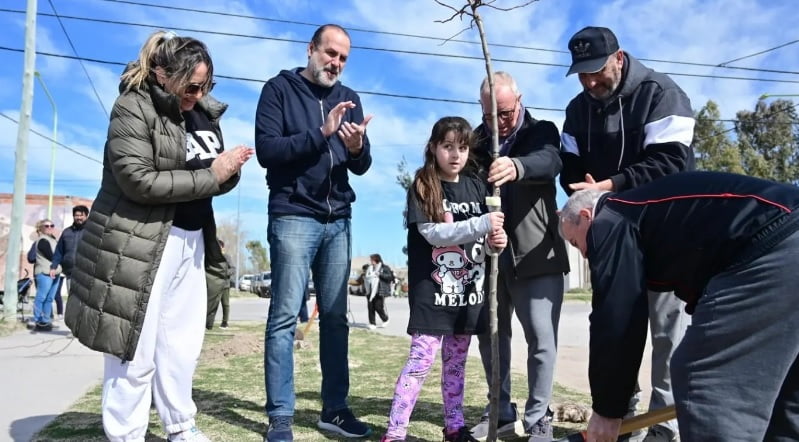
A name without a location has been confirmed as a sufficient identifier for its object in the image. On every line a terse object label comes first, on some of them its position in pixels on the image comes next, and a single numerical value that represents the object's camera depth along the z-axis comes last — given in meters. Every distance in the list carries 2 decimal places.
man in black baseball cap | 3.11
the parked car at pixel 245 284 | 54.24
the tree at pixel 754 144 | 33.62
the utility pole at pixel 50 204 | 28.12
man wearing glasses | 3.36
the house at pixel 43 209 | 28.02
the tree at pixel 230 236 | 77.33
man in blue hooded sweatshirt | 3.38
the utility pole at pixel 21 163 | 11.21
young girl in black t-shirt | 3.23
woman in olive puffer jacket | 2.78
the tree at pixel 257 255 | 77.44
